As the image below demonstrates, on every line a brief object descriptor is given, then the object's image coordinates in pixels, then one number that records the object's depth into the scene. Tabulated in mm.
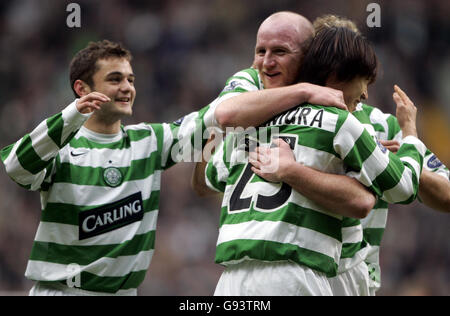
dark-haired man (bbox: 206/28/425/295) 5652
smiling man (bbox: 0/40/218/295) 7777
